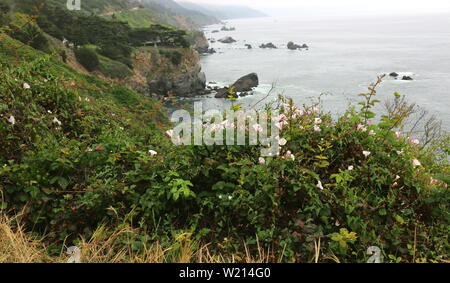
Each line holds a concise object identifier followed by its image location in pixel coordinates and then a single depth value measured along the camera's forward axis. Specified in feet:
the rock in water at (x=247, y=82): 168.25
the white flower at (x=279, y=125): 12.10
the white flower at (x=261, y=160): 11.25
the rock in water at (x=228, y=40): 463.01
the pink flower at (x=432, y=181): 11.74
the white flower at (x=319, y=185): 10.83
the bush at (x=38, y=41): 110.73
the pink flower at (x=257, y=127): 12.08
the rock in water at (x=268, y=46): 369.09
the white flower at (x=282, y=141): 11.46
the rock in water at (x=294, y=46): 349.41
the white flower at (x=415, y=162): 11.26
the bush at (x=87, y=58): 147.23
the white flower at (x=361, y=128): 13.35
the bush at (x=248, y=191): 10.44
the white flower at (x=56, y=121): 14.11
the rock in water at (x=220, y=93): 164.45
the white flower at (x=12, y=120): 12.66
